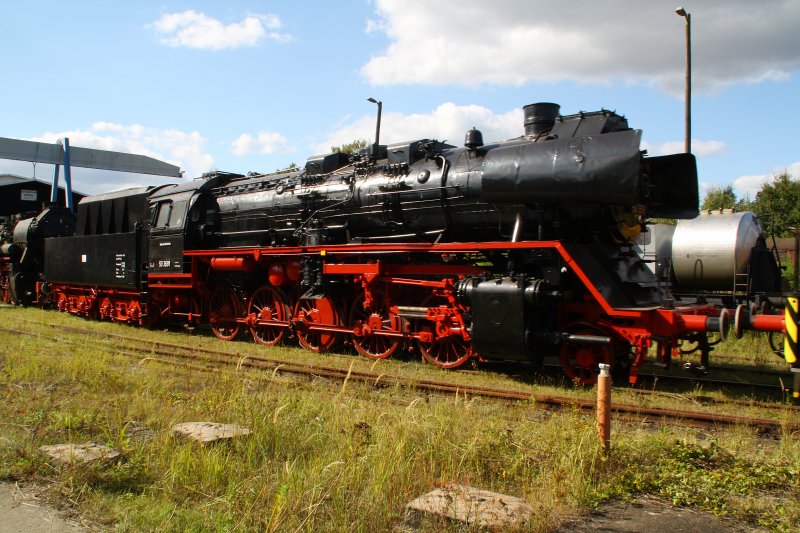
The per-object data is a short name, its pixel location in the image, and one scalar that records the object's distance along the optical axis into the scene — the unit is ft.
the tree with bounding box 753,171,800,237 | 160.97
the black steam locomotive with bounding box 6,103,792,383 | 27.27
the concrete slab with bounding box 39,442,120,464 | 15.20
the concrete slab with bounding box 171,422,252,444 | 16.90
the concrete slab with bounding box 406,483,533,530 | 12.36
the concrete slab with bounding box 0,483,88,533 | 12.24
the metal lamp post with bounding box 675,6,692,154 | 62.59
